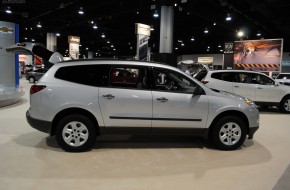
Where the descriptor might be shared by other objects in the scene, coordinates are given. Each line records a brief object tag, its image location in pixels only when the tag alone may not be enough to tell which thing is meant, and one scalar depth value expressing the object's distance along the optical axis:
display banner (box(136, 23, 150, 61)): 12.15
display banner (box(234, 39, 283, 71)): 15.38
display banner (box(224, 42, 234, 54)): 20.83
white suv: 9.84
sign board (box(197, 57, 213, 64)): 37.97
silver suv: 4.96
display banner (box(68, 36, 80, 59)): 22.58
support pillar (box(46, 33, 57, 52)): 29.59
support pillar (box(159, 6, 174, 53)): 15.02
